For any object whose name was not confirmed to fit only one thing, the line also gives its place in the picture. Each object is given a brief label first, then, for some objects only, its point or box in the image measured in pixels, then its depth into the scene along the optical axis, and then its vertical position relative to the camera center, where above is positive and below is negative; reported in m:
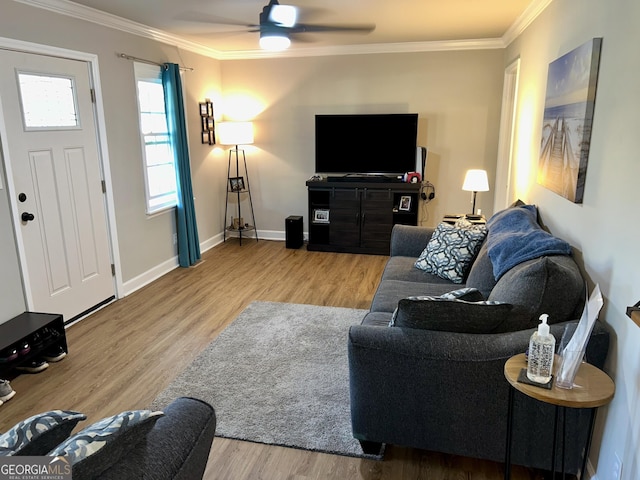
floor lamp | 5.64 -0.03
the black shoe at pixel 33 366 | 2.90 -1.45
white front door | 3.06 -0.29
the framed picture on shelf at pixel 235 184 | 6.02 -0.58
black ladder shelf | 6.04 -0.72
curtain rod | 4.01 +0.76
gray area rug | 2.28 -1.45
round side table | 1.42 -0.82
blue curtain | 4.62 -0.28
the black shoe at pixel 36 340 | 2.86 -1.26
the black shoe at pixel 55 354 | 3.03 -1.43
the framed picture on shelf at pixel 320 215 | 5.69 -0.95
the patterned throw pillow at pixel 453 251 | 3.16 -0.80
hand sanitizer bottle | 1.51 -0.73
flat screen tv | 5.34 -0.05
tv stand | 5.36 -0.87
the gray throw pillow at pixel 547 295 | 1.86 -0.65
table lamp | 4.27 -0.40
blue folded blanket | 2.29 -0.56
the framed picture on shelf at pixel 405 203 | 5.38 -0.76
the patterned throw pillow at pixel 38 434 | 0.96 -0.64
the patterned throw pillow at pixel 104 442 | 0.91 -0.64
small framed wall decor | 5.49 +0.23
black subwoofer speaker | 5.79 -1.17
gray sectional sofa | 1.79 -0.94
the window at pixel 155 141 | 4.39 +0.00
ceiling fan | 2.96 +0.79
